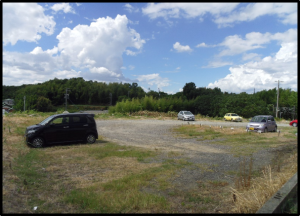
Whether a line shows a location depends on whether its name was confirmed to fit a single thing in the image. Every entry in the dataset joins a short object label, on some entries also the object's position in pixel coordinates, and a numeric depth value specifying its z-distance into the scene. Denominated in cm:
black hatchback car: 1099
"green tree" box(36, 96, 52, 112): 6108
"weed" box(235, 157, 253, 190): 539
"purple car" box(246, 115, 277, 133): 1854
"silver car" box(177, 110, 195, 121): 3563
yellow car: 3751
